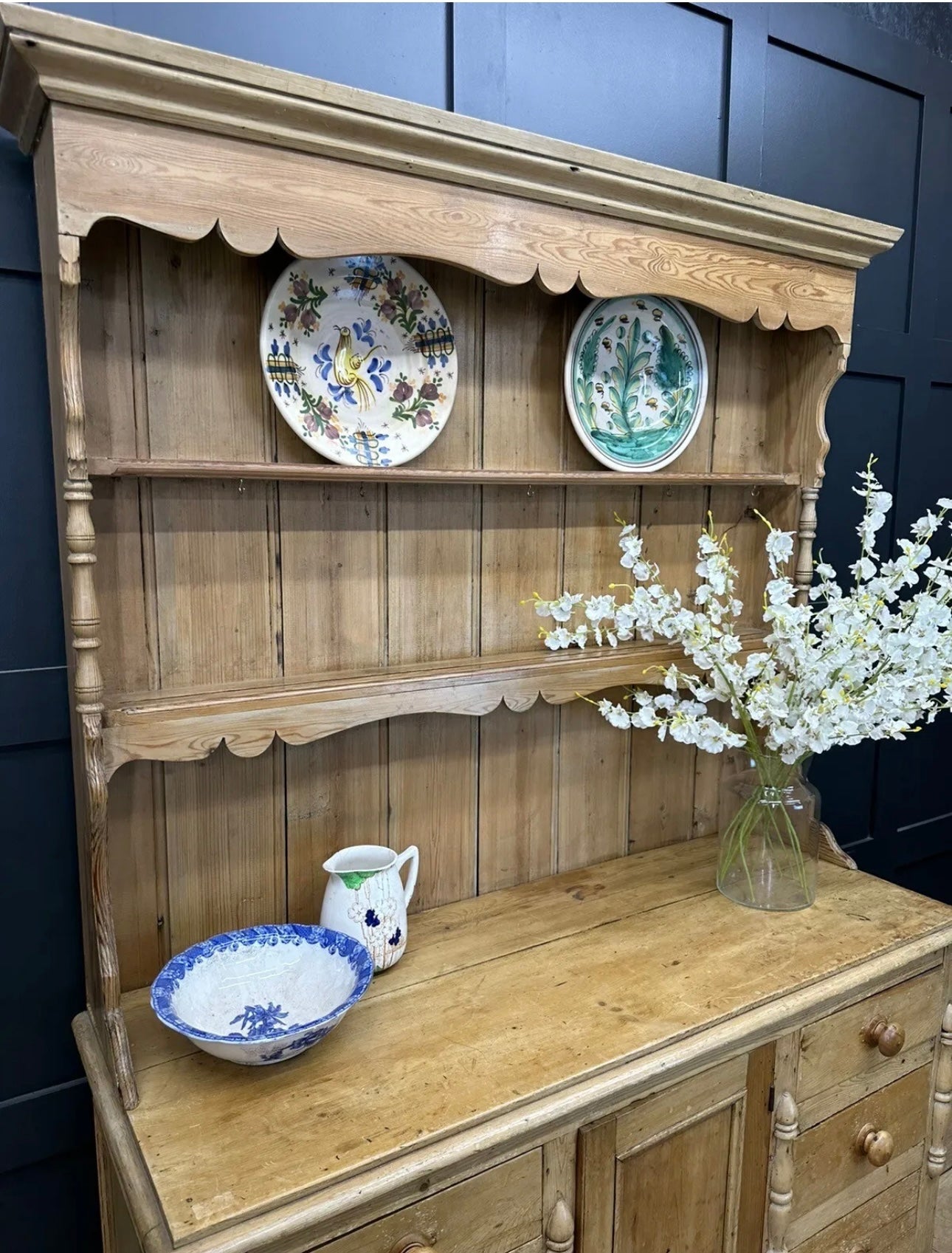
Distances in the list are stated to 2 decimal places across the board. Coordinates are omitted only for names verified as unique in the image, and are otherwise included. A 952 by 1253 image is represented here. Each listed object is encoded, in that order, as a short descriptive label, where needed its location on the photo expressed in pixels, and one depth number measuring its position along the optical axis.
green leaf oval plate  1.49
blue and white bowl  1.07
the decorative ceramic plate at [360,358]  1.24
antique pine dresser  1.00
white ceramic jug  1.26
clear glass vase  1.49
